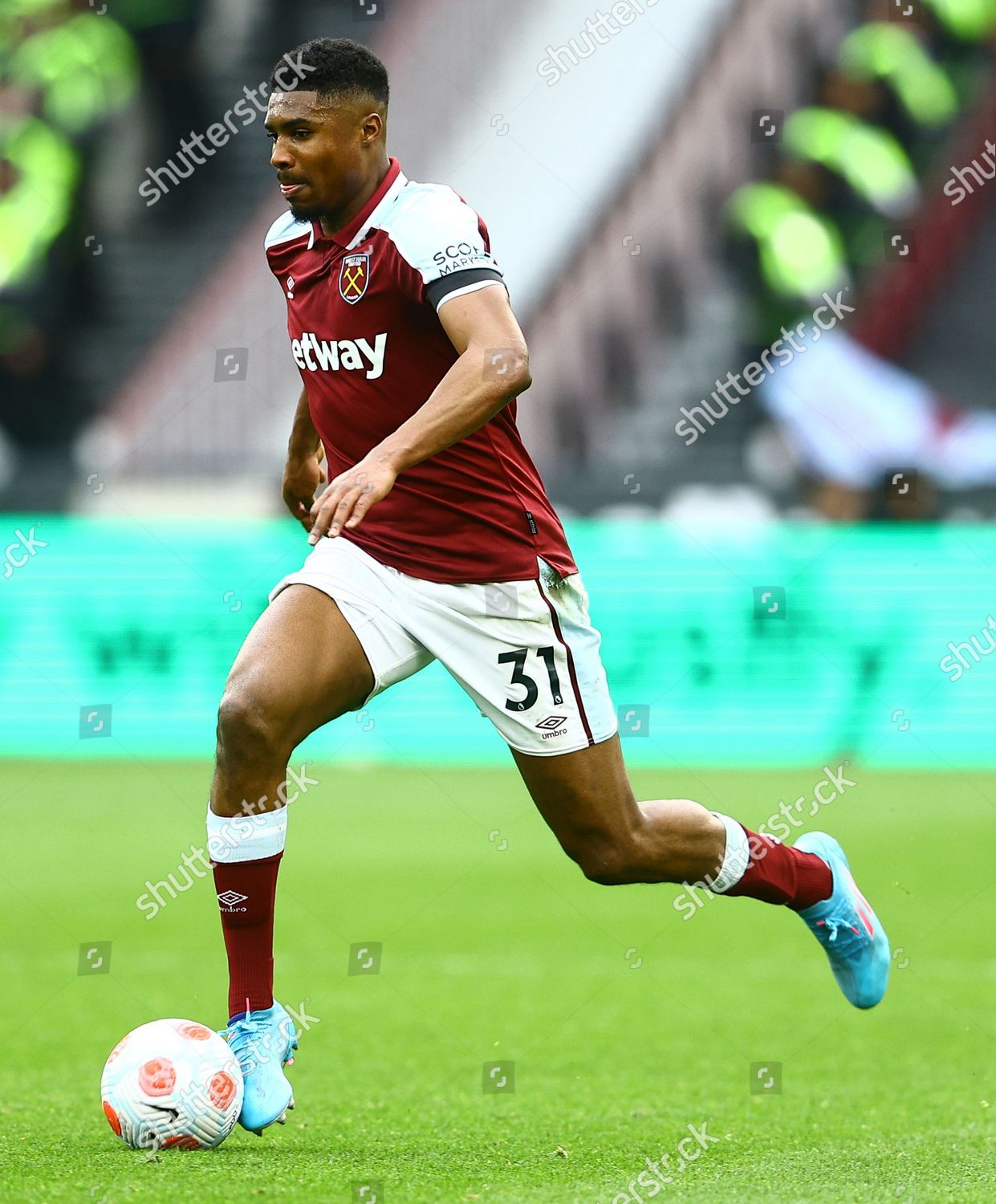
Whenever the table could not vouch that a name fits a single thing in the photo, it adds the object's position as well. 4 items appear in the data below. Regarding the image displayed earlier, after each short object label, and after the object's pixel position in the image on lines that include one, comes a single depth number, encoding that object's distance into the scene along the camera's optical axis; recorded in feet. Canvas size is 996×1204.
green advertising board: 39.91
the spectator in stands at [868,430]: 48.96
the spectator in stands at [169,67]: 52.75
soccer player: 12.67
